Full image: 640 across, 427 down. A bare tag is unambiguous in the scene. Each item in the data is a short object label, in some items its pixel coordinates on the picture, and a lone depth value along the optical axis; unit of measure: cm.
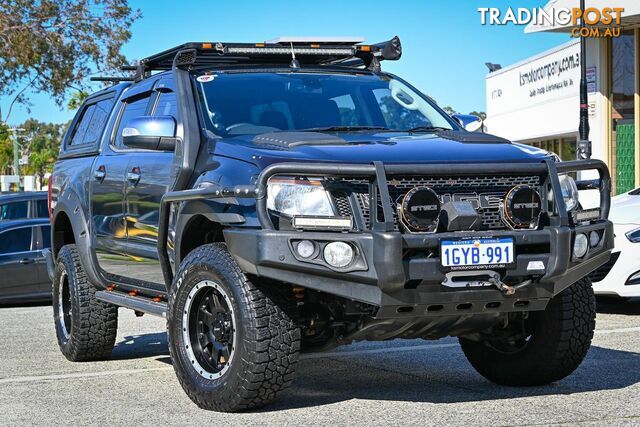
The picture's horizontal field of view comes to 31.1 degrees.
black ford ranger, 535
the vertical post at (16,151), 8139
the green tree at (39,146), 13562
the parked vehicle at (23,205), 1576
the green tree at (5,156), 9864
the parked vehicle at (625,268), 976
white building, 2634
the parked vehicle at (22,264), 1466
